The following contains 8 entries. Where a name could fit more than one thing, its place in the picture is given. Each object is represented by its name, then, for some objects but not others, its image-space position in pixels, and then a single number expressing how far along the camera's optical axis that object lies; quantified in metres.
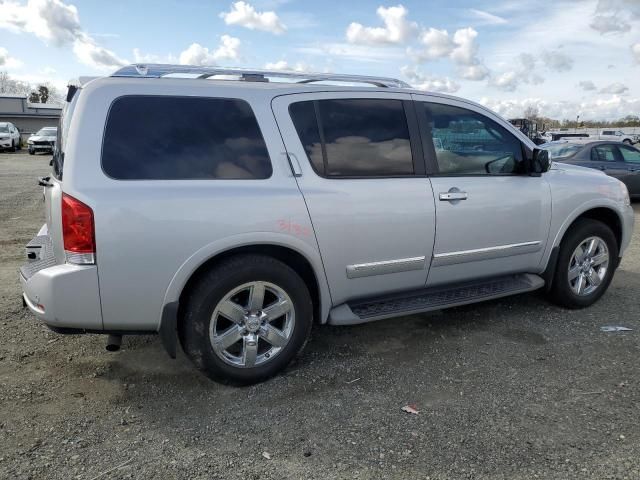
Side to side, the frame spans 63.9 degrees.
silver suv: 2.84
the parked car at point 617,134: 51.76
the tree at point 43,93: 74.44
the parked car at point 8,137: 29.31
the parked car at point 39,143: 27.72
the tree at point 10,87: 80.69
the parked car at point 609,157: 10.91
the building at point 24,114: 52.41
